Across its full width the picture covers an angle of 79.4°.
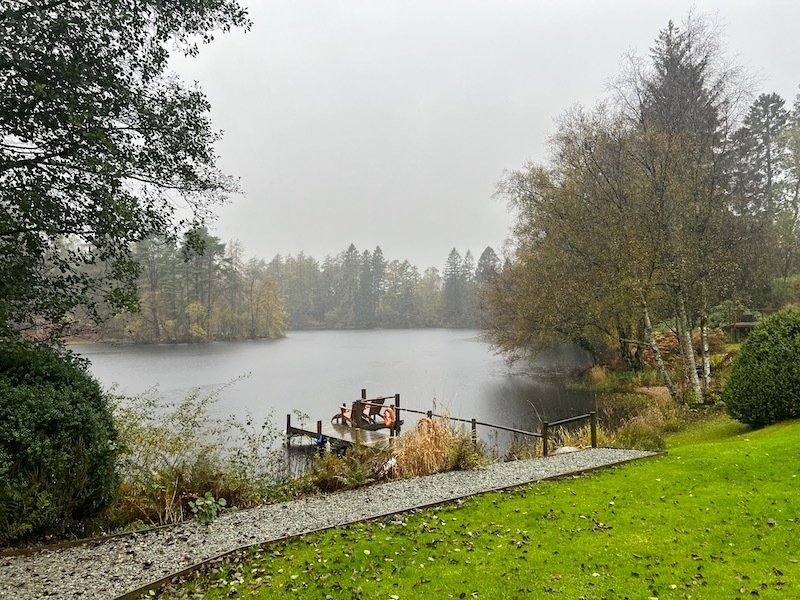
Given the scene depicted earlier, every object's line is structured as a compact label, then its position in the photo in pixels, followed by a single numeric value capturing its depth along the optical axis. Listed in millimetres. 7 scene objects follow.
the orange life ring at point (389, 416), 15317
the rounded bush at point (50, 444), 3848
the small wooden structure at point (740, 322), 20828
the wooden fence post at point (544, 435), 8648
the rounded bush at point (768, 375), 8688
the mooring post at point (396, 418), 15267
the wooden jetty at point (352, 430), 13719
